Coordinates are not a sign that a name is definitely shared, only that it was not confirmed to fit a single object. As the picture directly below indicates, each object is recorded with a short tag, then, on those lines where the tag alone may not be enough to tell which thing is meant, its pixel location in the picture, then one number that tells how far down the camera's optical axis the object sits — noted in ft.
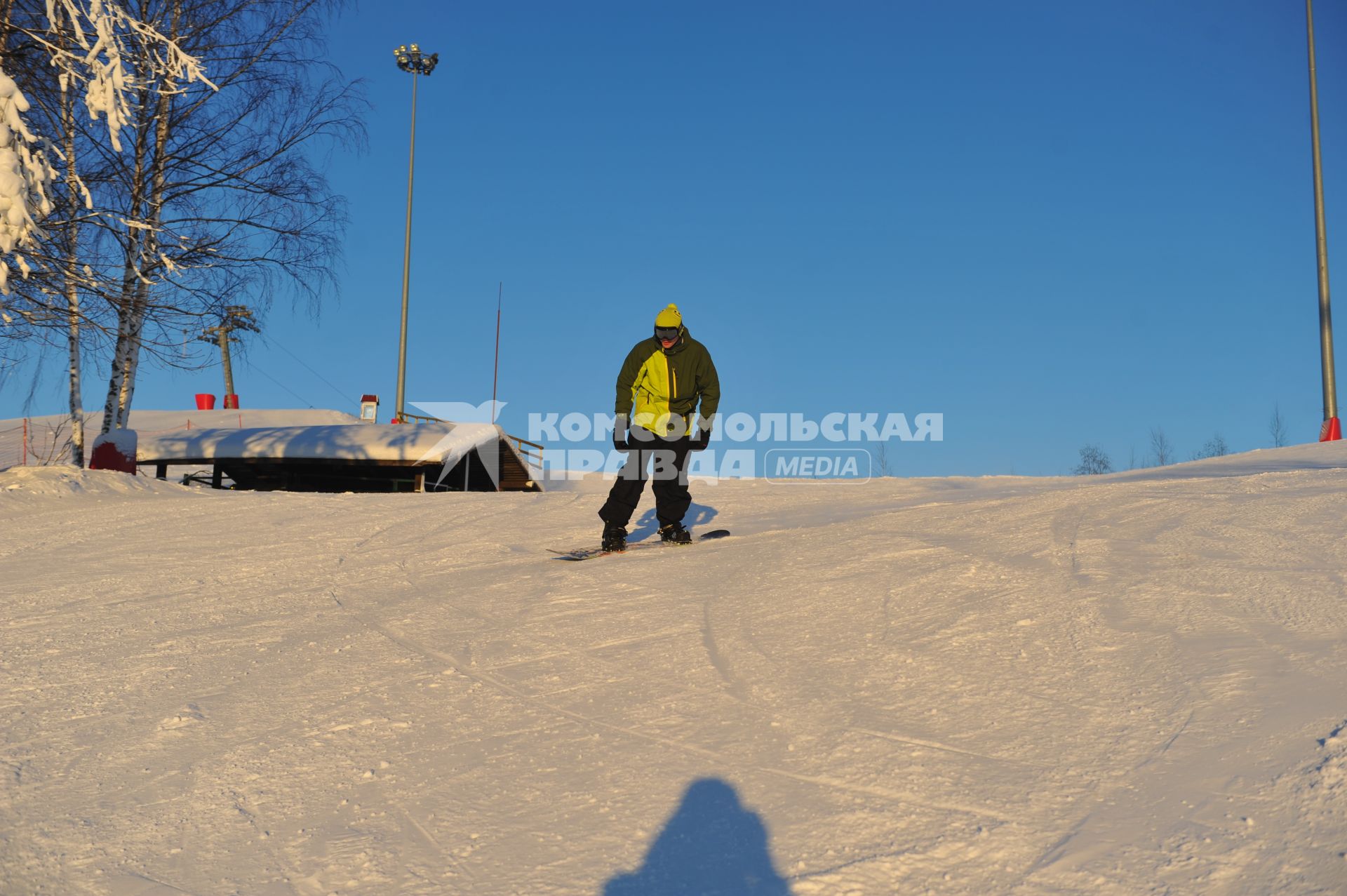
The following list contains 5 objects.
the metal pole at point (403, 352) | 82.48
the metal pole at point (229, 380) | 160.56
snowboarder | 25.45
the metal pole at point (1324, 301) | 54.08
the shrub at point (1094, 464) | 111.28
